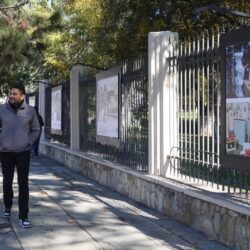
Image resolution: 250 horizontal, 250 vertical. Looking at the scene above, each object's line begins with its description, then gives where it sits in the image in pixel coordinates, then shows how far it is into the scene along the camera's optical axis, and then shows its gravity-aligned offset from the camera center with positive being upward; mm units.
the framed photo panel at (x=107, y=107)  11062 +340
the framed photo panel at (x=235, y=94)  6414 +335
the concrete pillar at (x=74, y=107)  14713 +437
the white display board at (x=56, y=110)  17014 +432
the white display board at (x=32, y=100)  22597 +982
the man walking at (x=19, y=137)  7512 -170
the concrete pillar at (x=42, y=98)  20320 +936
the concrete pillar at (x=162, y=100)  8711 +357
